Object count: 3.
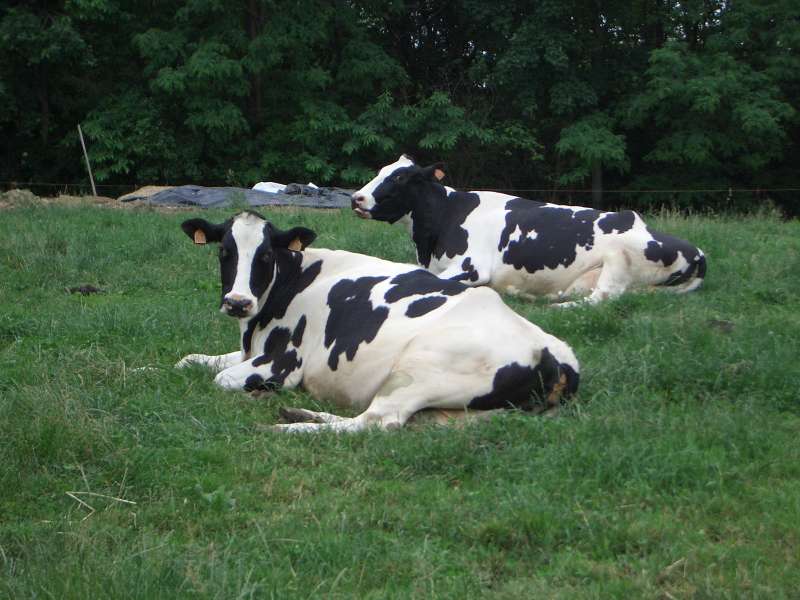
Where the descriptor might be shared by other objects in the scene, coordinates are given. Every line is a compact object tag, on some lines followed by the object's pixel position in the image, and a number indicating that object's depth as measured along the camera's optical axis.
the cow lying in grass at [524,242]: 10.24
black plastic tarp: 18.59
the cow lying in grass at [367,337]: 5.96
